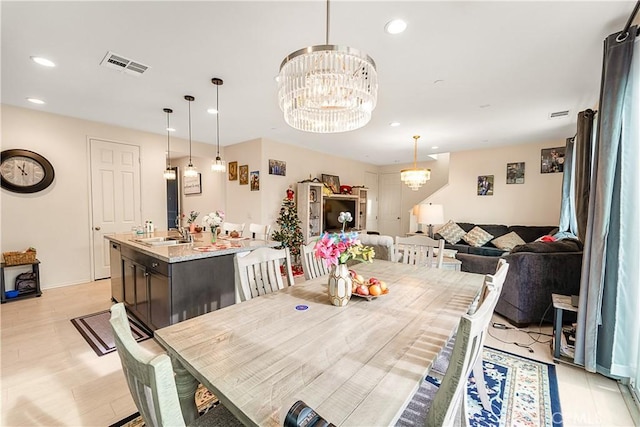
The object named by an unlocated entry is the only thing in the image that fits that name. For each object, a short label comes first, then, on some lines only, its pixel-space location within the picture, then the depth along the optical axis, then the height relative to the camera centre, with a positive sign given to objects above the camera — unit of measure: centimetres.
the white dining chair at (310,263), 232 -55
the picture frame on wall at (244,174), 570 +57
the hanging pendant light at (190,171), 414 +45
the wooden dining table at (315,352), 85 -62
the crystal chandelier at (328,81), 136 +64
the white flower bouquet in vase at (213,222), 313 -25
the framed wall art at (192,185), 690 +41
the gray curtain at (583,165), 279 +44
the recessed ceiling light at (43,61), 248 +128
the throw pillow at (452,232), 599 -66
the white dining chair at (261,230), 384 -43
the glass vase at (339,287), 159 -50
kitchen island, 245 -76
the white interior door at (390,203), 868 -2
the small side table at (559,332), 230 -110
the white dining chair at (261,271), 181 -51
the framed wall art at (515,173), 573 +67
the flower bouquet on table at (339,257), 159 -33
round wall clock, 375 +38
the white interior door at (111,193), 453 +11
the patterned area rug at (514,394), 171 -137
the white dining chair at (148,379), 65 -45
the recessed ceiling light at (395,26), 197 +132
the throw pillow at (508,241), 533 -74
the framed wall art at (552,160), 530 +90
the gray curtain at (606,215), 194 -8
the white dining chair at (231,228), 405 -42
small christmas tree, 560 -56
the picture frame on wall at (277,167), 554 +71
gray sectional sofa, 285 -78
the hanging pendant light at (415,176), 514 +52
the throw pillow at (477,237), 566 -71
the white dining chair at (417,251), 280 -51
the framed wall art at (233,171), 599 +66
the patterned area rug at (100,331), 256 -139
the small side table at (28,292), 358 -122
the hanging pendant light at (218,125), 291 +128
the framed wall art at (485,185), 611 +43
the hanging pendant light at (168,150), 385 +100
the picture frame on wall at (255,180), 543 +42
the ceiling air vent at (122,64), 245 +128
